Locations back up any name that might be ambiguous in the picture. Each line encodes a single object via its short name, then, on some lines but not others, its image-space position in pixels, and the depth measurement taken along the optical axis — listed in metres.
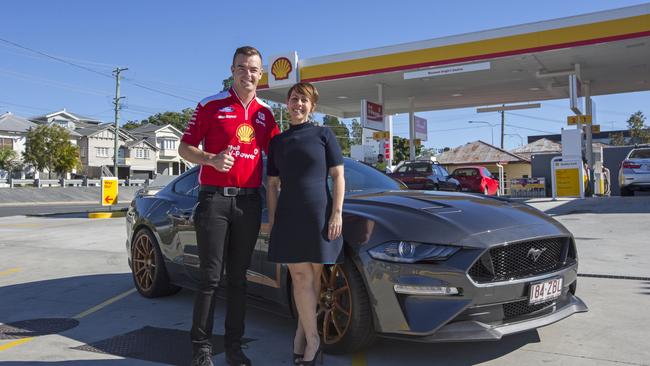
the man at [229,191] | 3.23
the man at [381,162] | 22.56
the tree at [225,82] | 73.55
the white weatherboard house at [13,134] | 55.81
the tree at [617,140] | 70.06
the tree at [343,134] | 94.22
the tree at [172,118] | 95.81
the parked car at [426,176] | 18.16
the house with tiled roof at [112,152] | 64.81
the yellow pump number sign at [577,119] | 19.69
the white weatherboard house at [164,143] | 72.62
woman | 3.06
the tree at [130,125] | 96.14
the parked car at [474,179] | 22.06
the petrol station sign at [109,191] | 17.83
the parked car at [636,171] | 14.95
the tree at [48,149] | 49.72
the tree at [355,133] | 98.44
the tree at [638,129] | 67.44
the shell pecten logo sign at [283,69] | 22.70
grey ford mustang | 3.05
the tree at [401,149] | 72.81
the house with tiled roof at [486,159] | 48.53
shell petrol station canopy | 16.95
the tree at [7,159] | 50.53
